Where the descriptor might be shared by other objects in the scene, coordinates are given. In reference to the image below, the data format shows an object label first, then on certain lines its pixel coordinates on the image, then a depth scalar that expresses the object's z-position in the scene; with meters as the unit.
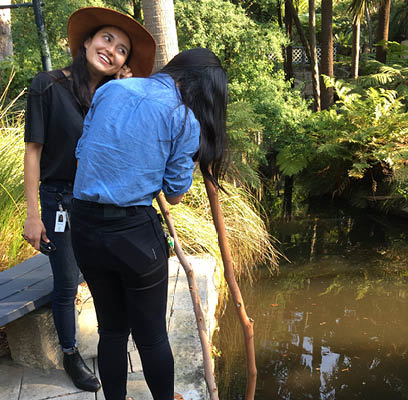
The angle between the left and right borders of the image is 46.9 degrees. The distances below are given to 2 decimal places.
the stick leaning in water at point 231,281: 1.62
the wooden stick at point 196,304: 1.86
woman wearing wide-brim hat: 2.03
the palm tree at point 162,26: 4.20
